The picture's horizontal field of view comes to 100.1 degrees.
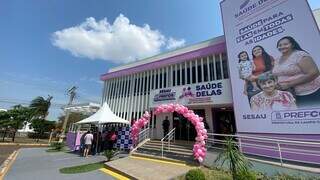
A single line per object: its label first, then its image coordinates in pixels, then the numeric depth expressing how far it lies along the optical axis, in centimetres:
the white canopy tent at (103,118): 985
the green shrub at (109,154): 733
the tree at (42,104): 2995
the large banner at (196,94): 821
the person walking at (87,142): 905
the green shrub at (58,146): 1200
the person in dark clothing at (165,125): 988
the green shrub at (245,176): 379
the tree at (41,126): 2394
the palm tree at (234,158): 414
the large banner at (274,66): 567
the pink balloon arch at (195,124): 601
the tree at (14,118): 1937
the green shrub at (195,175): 407
